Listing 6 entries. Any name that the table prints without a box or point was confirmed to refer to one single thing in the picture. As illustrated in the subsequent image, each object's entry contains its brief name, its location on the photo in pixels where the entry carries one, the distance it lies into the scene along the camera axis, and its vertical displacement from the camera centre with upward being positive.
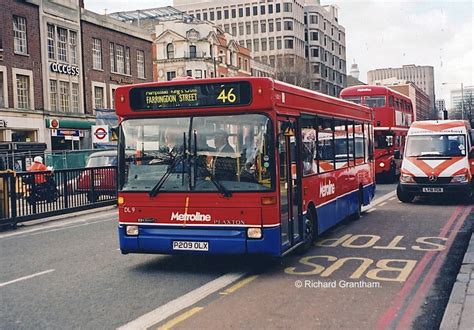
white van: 17.38 -0.66
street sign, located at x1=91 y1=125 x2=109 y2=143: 25.69 +0.75
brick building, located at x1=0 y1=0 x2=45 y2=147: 34.47 +4.68
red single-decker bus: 8.20 -0.28
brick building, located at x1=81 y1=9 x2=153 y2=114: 42.62 +6.99
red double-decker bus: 28.53 +0.78
